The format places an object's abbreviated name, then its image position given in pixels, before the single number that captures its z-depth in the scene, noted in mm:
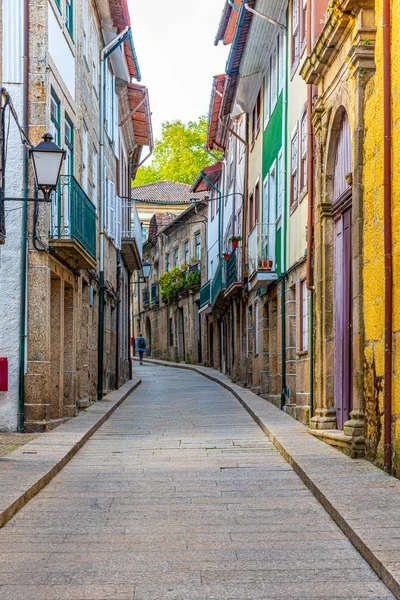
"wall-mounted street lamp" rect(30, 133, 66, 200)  11250
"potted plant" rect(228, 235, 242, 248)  23969
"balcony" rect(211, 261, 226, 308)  28016
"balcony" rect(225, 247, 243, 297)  24359
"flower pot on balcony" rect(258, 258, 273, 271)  18828
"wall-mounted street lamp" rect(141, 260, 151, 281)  31150
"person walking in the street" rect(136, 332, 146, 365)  44875
